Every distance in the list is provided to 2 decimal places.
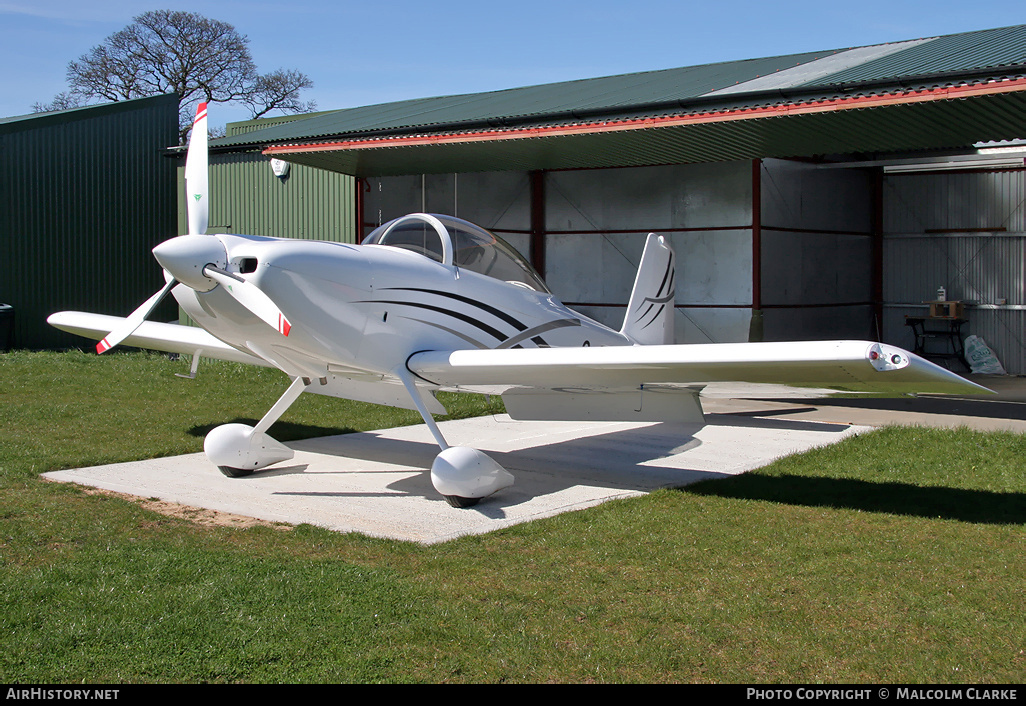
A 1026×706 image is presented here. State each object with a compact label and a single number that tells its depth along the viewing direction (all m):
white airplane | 6.07
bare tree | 40.78
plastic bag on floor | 16.39
